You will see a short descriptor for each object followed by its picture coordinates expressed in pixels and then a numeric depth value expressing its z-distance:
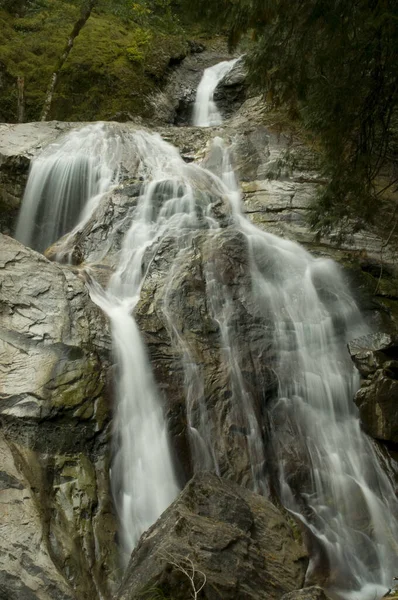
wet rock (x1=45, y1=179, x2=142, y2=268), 9.19
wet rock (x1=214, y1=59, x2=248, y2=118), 17.61
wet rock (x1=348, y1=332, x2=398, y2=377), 8.10
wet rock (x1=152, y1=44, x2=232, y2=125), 17.08
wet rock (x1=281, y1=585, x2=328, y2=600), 3.44
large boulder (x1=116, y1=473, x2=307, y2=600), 3.87
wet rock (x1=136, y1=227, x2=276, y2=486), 6.62
